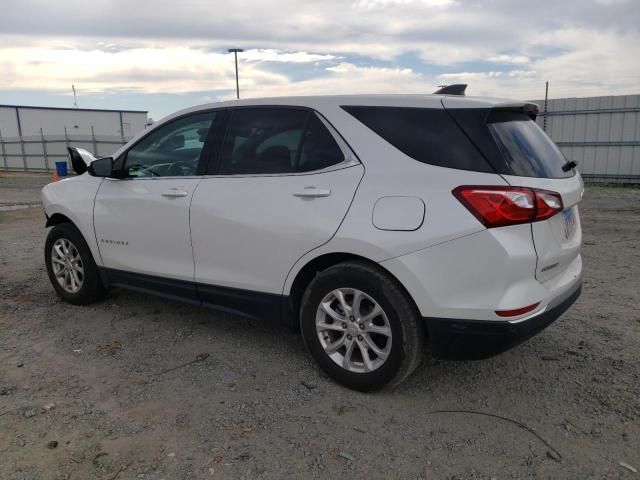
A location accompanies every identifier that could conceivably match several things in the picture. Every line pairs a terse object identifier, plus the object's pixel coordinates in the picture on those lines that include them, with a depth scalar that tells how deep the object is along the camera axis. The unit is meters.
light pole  33.15
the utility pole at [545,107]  16.16
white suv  2.80
